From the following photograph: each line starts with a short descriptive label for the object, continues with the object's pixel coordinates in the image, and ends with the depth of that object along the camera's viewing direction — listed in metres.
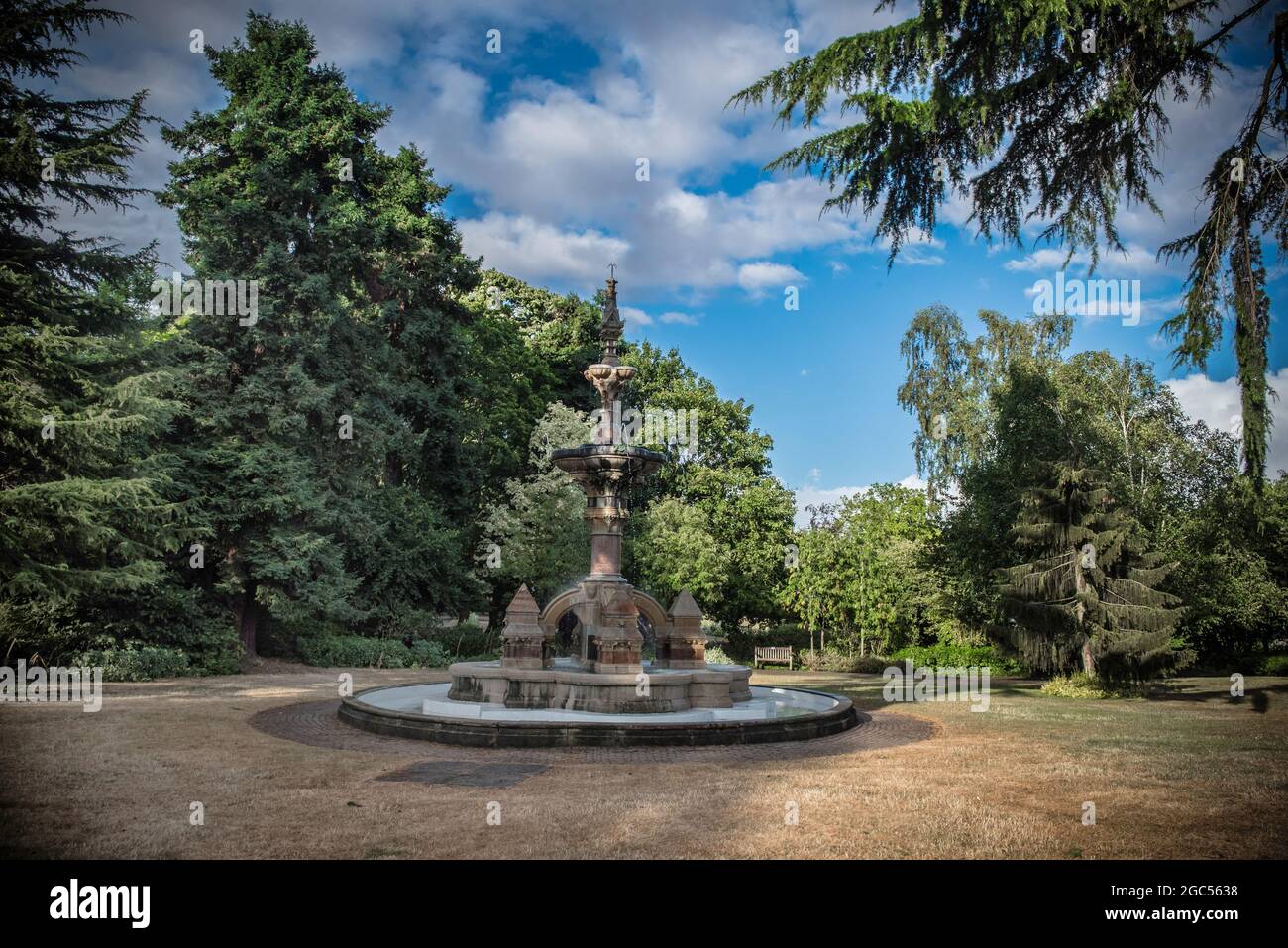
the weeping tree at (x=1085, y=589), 20.36
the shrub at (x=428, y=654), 29.66
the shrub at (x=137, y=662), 20.17
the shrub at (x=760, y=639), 38.31
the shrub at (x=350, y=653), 27.73
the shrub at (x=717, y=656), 27.80
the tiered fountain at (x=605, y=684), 12.43
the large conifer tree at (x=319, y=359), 25.75
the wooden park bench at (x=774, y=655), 36.12
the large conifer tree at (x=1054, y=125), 7.48
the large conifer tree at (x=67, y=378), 16.97
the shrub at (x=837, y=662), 32.97
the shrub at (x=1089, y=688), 20.78
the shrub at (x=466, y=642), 32.78
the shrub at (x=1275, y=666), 29.91
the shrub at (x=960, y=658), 30.57
